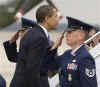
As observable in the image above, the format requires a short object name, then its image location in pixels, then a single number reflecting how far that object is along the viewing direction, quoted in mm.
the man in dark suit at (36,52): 8297
